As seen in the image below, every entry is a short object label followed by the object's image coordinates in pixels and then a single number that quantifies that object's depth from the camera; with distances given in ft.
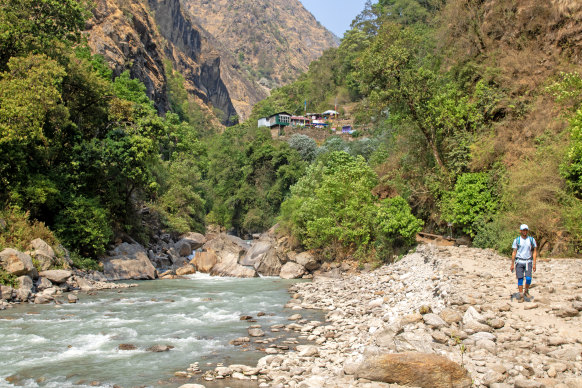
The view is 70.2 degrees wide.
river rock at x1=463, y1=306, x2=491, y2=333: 26.81
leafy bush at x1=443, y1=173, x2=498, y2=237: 62.69
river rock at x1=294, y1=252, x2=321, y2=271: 87.35
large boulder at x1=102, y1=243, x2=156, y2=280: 74.54
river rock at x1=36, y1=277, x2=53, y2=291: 53.52
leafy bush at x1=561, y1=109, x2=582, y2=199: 45.11
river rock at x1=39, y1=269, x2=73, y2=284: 56.54
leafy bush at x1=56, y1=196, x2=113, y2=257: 69.56
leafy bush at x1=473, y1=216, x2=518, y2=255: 52.42
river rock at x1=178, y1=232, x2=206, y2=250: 114.15
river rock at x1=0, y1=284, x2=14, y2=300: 47.75
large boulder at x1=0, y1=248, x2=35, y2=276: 50.78
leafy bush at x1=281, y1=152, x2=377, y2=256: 81.66
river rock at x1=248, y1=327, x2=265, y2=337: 37.65
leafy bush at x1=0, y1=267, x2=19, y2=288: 49.96
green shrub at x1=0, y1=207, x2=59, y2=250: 57.11
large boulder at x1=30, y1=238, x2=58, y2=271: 57.57
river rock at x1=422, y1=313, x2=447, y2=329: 29.03
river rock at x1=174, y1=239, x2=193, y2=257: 106.42
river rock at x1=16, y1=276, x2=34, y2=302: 49.01
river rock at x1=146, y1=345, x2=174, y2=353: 33.14
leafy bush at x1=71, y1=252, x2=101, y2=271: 66.43
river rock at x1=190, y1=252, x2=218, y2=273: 95.38
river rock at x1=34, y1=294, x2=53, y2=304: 49.36
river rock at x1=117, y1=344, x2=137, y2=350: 33.46
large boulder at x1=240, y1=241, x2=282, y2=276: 92.84
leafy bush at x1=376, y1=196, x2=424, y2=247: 69.21
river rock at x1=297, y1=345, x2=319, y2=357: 30.66
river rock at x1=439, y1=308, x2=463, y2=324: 29.35
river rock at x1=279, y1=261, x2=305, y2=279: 84.79
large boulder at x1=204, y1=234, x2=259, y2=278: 90.63
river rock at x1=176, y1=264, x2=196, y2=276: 88.54
